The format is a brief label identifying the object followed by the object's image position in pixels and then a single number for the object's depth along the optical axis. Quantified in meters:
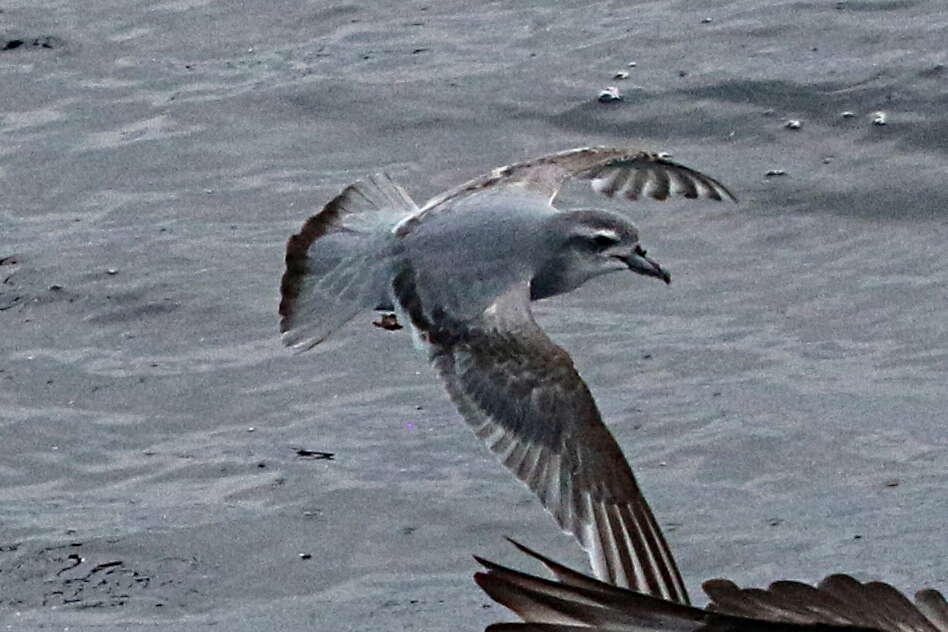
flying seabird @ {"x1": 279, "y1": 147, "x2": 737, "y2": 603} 12.36
